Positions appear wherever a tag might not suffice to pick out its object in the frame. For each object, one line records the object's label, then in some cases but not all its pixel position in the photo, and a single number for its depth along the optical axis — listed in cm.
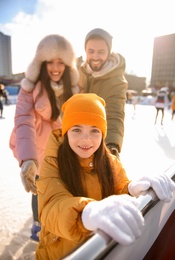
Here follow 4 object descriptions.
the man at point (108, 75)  119
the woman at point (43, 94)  118
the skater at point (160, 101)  727
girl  63
